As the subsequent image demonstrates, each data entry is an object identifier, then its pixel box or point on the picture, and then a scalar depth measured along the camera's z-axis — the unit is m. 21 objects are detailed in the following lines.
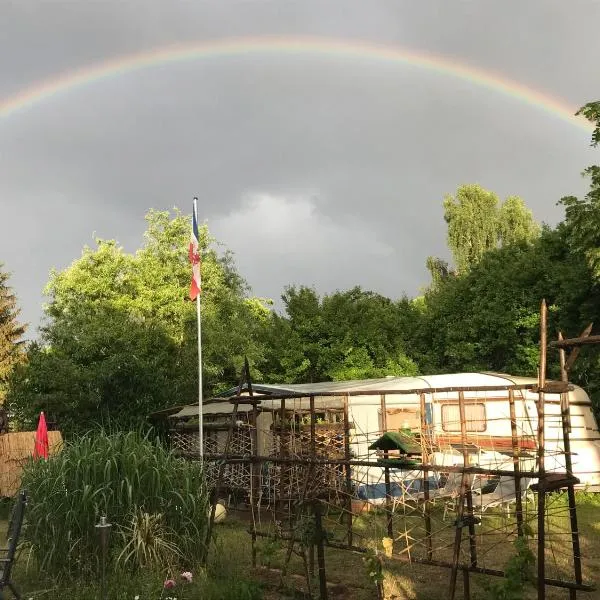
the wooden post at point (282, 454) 9.31
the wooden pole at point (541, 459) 5.44
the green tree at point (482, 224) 32.53
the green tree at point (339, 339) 23.06
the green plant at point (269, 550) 7.20
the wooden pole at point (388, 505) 7.24
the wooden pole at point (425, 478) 6.85
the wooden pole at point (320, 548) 6.19
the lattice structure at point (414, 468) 6.12
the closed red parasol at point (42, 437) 10.85
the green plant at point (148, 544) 6.70
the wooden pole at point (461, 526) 5.90
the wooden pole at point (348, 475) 7.75
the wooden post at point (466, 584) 6.12
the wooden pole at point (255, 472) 7.91
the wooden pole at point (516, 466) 6.34
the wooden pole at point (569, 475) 5.99
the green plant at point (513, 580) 5.14
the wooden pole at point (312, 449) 6.96
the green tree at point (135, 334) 15.77
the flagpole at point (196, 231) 9.82
